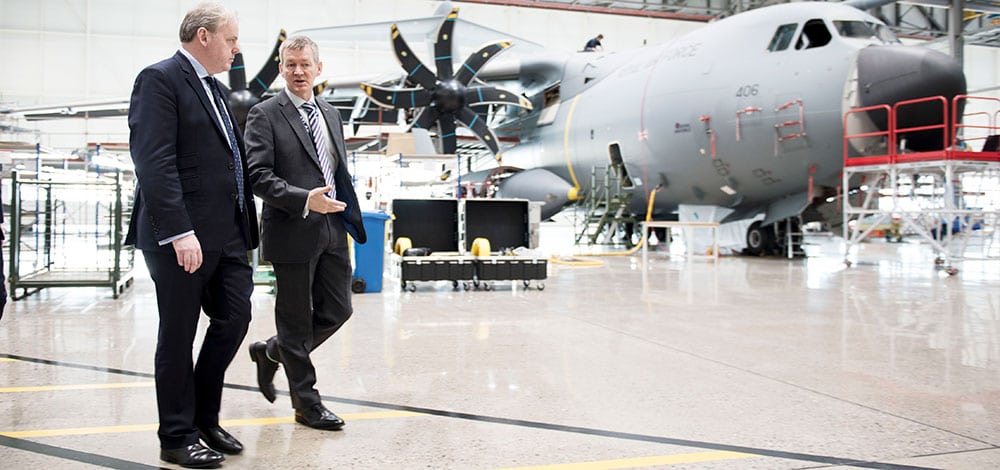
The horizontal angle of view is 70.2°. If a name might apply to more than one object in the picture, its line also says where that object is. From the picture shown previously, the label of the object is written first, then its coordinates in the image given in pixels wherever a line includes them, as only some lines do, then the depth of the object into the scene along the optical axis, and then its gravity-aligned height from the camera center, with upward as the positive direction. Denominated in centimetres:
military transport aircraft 1084 +254
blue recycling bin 823 -16
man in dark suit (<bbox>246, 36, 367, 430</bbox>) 310 +11
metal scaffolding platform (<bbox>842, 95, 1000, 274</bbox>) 1016 +118
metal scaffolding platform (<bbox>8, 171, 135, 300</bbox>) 732 -25
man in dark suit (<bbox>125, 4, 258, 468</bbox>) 258 +8
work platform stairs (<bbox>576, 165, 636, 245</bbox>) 1545 +102
